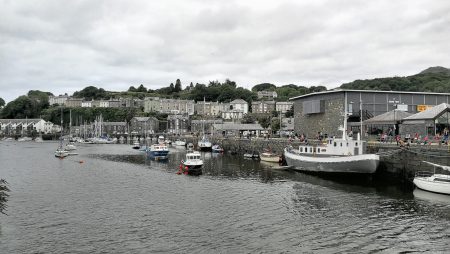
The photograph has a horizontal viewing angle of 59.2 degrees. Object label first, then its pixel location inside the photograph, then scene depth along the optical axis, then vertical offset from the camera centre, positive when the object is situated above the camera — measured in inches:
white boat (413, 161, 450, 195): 1299.2 -156.1
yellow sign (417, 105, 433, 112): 2952.8 +215.7
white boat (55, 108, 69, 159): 3203.7 -150.8
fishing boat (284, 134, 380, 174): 1644.9 -100.1
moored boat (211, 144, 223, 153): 3732.8 -125.8
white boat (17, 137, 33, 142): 7682.1 -69.3
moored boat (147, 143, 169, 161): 3011.8 -133.3
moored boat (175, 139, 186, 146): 4890.0 -91.1
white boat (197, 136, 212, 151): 3923.2 -102.2
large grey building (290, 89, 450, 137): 2837.1 +236.2
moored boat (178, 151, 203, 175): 2055.9 -163.3
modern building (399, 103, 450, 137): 1904.5 +72.8
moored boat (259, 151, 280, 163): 2549.5 -139.3
